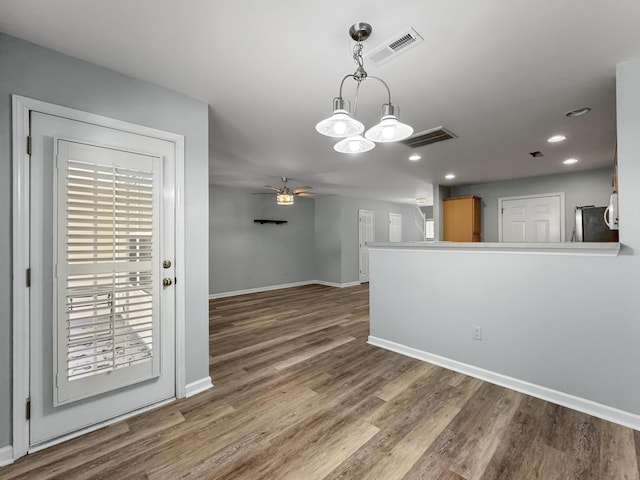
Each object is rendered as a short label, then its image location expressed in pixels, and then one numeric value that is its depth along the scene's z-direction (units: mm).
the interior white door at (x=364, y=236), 8266
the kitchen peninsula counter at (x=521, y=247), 2074
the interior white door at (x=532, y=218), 5293
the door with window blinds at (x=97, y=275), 1806
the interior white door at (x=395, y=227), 9242
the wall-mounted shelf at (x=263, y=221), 7091
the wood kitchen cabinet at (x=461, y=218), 5910
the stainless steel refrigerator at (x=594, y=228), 3271
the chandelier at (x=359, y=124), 1613
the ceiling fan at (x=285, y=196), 5301
